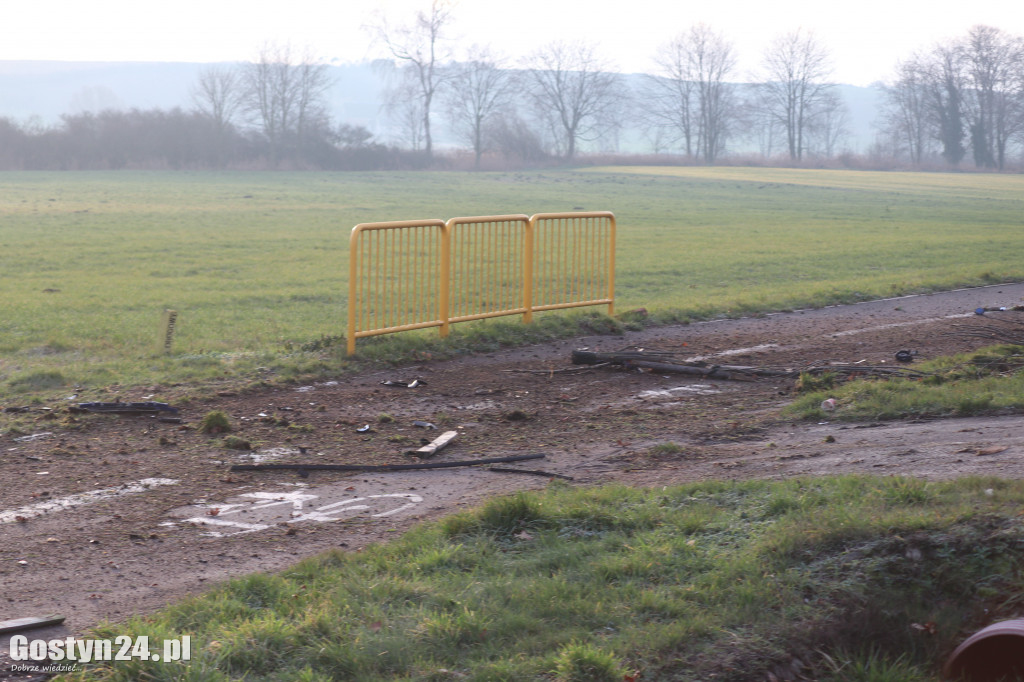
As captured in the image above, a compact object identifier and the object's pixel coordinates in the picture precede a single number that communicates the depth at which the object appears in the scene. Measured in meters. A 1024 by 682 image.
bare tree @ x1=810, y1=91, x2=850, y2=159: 102.31
